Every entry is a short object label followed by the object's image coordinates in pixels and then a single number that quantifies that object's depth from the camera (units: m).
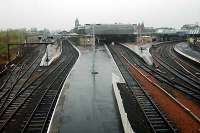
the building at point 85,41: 68.44
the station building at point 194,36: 60.00
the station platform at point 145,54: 41.08
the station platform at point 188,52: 40.75
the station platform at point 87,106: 15.27
